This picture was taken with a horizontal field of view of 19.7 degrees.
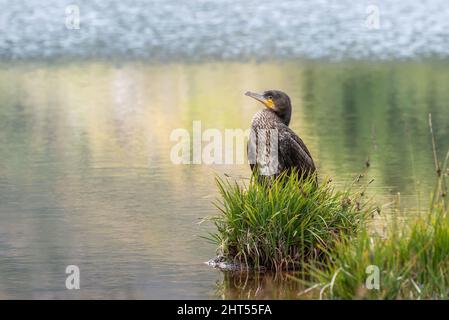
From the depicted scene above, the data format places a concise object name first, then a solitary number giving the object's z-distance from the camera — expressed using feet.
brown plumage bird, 38.11
